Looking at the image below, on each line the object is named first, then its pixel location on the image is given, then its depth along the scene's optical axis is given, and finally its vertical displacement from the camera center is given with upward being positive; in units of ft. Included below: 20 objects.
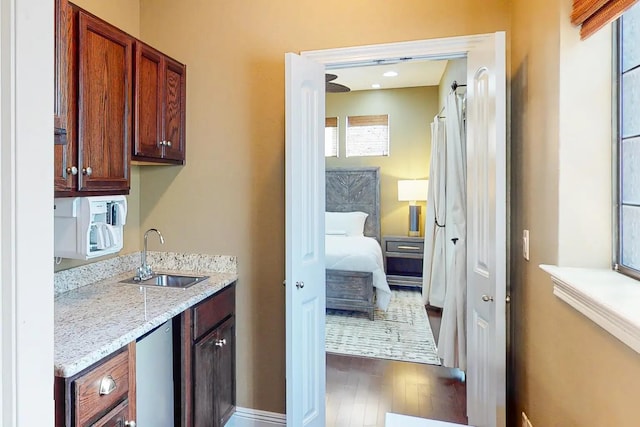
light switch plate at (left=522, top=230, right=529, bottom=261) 5.81 -0.49
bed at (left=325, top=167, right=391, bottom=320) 13.41 -2.24
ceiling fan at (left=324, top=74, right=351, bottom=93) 11.94 +4.53
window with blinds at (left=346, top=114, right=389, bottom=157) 19.54 +4.04
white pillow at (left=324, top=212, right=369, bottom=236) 18.28 -0.53
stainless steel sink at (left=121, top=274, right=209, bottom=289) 7.23 -1.35
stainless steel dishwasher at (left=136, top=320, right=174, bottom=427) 5.04 -2.39
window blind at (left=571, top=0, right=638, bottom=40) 3.50 +2.06
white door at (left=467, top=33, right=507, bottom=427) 5.68 -0.31
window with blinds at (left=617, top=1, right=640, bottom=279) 3.93 +0.77
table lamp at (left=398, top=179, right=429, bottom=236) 17.98 +0.83
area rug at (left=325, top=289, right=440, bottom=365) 10.82 -3.98
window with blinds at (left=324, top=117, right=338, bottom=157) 20.03 +4.06
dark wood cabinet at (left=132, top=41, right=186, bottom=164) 6.47 +1.96
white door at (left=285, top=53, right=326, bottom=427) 6.24 -0.52
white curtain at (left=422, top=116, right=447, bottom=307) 12.62 -0.49
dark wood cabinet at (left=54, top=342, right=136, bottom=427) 3.79 -2.01
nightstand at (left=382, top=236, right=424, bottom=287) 17.99 -2.30
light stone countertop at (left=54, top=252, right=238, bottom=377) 4.15 -1.39
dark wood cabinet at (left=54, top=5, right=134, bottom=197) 4.51 +1.53
